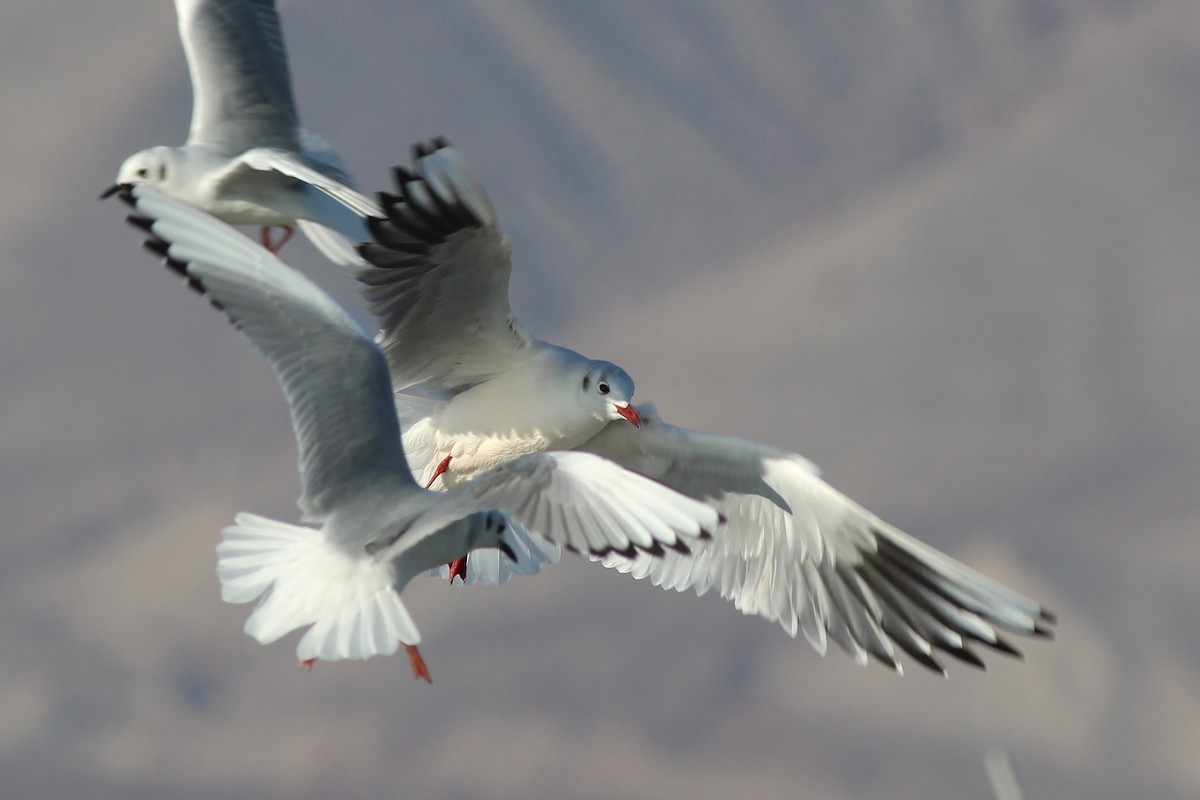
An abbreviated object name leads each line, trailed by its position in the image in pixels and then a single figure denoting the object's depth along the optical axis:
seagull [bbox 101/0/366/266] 13.06
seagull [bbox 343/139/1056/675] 10.95
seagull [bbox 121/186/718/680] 8.79
